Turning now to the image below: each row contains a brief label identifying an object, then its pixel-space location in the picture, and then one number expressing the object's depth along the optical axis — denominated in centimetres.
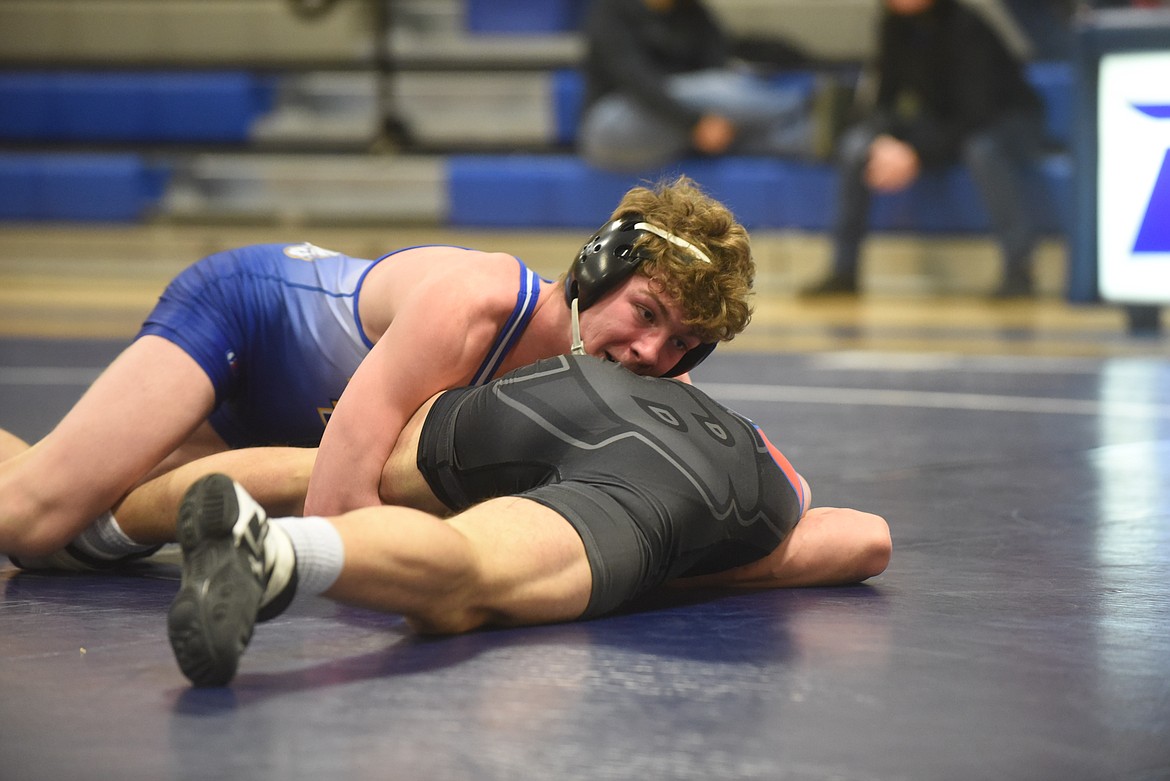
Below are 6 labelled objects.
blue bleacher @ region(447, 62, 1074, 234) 1462
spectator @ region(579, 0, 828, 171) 1445
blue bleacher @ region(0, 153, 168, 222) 1712
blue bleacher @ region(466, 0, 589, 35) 1770
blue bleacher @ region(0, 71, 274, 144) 1753
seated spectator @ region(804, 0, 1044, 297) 1380
